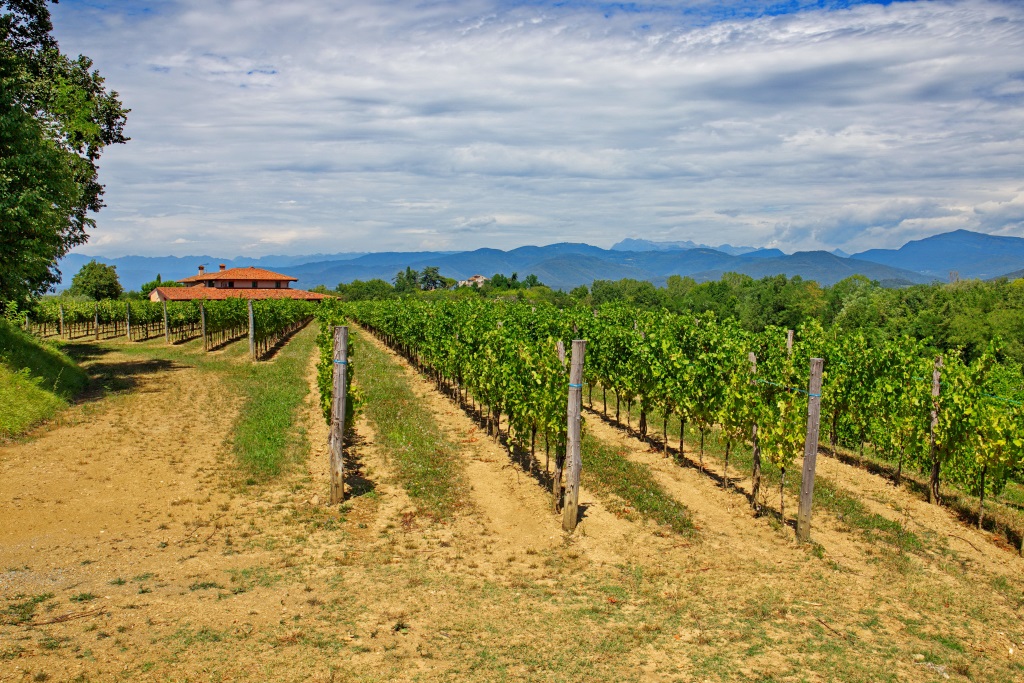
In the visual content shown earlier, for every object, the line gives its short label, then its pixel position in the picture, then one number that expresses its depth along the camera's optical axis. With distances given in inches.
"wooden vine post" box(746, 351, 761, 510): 473.7
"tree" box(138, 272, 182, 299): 3700.3
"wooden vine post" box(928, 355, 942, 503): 511.8
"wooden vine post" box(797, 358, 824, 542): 406.6
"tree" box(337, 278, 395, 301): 5932.6
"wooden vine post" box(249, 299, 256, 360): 1196.0
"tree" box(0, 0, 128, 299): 671.8
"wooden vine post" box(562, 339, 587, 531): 426.9
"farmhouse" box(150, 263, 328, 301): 3176.7
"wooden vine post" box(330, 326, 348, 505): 456.8
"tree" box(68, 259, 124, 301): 3009.4
